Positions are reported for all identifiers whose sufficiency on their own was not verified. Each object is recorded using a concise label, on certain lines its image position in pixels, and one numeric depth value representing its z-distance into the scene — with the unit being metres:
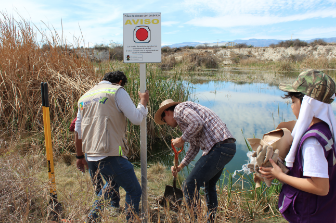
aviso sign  2.26
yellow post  2.26
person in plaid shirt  2.22
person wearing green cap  1.20
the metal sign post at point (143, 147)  2.39
